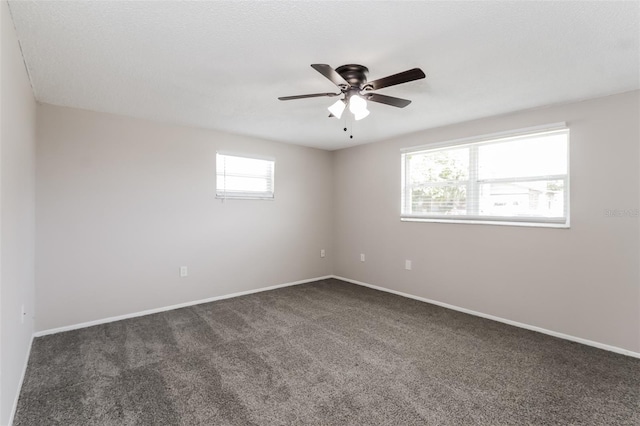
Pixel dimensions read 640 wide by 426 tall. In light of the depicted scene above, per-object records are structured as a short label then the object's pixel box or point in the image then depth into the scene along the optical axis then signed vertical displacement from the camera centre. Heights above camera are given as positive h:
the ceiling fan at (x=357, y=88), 2.12 +0.87
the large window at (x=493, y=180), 3.18 +0.35
